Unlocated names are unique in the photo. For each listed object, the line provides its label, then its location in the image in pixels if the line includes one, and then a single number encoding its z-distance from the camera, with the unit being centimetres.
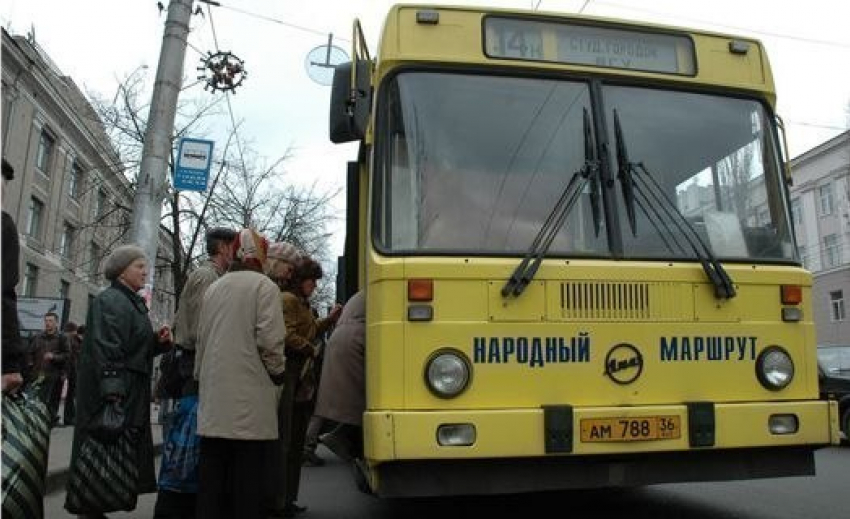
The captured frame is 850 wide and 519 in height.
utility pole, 938
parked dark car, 1180
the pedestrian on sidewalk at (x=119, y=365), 456
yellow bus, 416
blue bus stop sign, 995
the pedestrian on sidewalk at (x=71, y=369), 1273
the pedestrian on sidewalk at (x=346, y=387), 489
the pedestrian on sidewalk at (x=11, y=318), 383
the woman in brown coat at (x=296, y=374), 554
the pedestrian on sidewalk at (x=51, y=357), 919
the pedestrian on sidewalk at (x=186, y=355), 517
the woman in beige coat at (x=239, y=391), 445
